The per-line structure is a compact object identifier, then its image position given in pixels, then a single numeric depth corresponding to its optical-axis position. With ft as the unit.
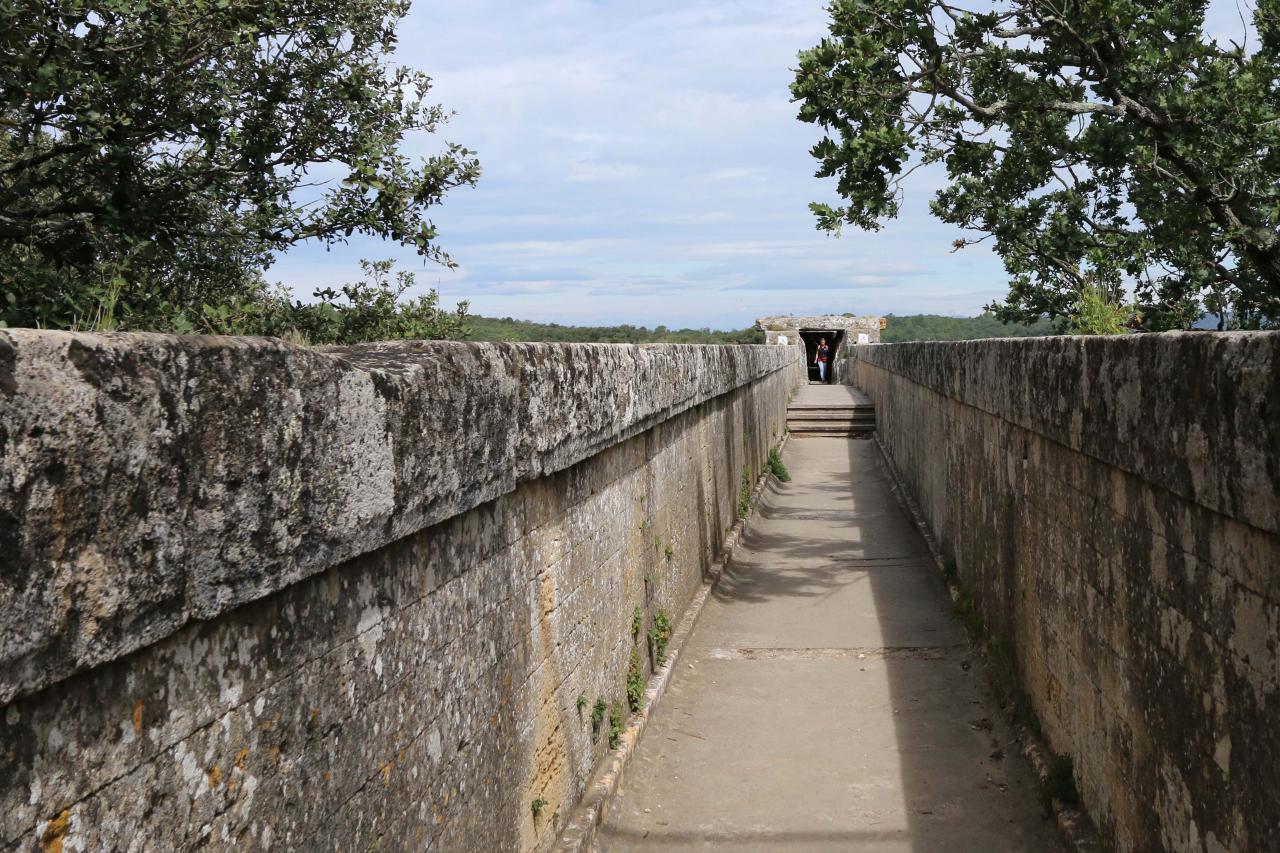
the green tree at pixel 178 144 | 16.10
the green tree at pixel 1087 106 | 26.94
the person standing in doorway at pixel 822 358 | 151.74
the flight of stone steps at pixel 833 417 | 71.36
